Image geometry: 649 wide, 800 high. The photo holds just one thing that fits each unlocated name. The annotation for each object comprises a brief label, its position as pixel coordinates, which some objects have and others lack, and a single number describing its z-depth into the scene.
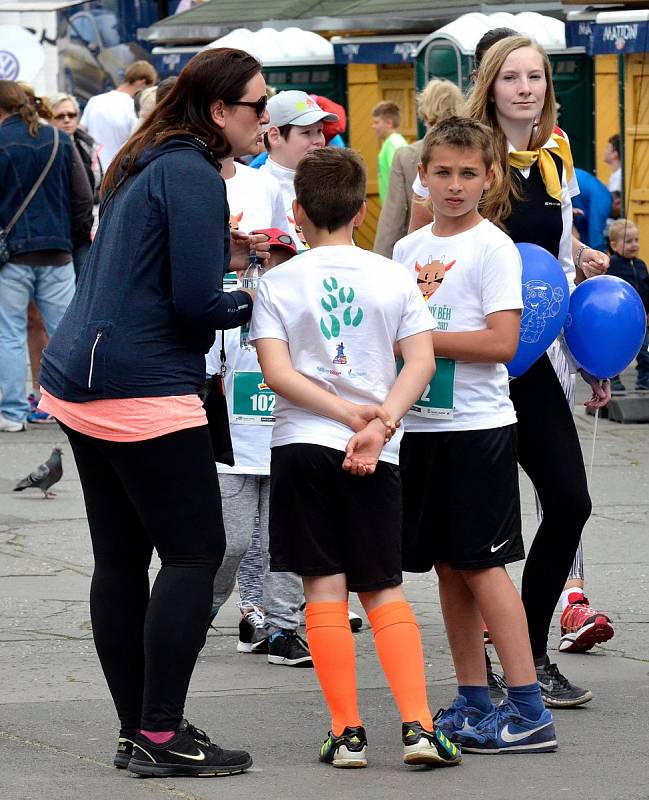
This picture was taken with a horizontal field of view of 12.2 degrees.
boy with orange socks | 7.70
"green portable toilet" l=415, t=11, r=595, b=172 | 26.60
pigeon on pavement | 15.31
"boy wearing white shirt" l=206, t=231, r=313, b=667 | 9.68
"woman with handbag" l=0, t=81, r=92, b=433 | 18.64
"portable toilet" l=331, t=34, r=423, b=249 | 31.18
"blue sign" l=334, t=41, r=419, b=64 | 30.85
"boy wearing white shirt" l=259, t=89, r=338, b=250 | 11.04
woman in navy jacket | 7.38
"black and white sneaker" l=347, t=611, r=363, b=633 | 10.91
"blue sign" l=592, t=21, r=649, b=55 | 23.33
